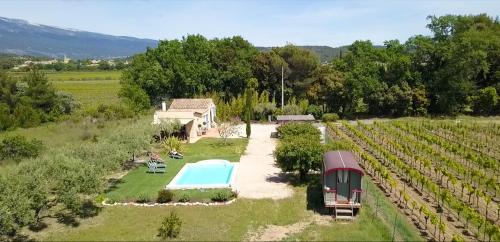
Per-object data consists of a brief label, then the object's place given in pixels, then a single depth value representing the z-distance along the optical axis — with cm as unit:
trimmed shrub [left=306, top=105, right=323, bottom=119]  4891
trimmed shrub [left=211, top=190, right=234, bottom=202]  2125
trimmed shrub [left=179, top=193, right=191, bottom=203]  2137
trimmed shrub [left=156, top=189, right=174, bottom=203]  2130
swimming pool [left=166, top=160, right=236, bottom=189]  2400
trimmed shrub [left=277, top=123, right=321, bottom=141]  2934
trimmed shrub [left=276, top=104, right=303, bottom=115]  4675
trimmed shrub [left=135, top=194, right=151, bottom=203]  2131
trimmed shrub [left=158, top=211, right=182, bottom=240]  1698
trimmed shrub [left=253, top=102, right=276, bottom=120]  4852
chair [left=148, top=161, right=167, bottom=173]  2711
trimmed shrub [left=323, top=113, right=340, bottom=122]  4719
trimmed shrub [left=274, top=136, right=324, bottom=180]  2292
